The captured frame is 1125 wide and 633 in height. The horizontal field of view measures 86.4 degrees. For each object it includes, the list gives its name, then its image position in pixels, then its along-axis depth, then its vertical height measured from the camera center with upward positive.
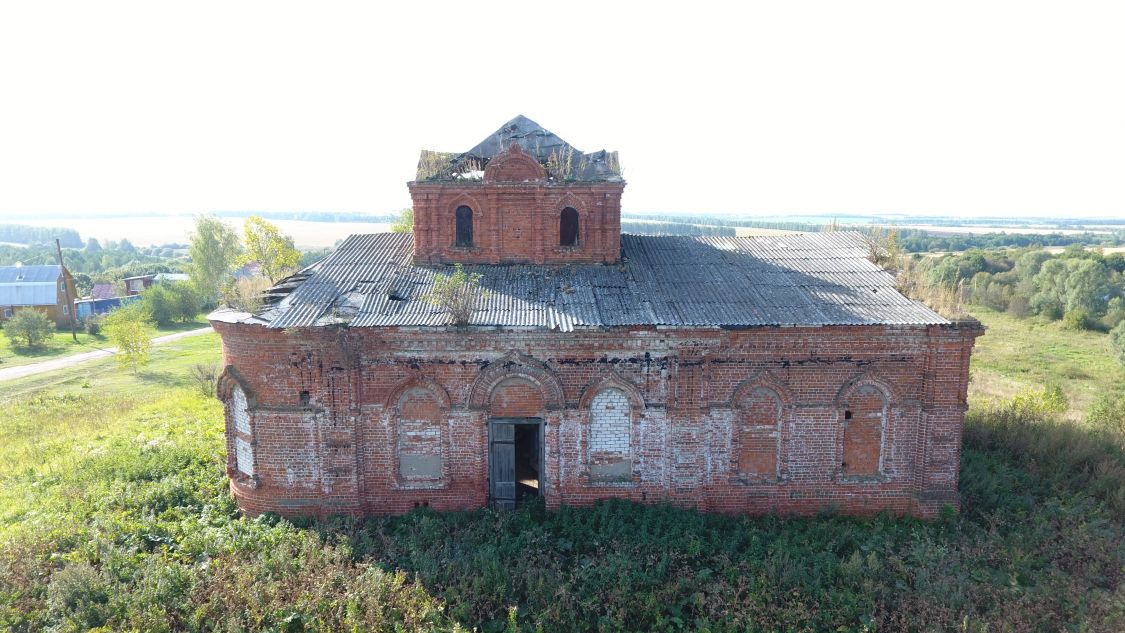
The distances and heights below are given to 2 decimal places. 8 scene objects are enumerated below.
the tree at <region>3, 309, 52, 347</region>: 38.62 -5.46
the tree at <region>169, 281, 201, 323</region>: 50.28 -4.88
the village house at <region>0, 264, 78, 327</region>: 49.03 -4.26
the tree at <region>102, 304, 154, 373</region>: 29.95 -4.93
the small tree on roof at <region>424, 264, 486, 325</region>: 9.98 -0.91
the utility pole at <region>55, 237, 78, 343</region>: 48.53 -4.28
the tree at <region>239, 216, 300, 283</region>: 35.81 -0.11
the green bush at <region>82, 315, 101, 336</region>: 45.56 -6.34
